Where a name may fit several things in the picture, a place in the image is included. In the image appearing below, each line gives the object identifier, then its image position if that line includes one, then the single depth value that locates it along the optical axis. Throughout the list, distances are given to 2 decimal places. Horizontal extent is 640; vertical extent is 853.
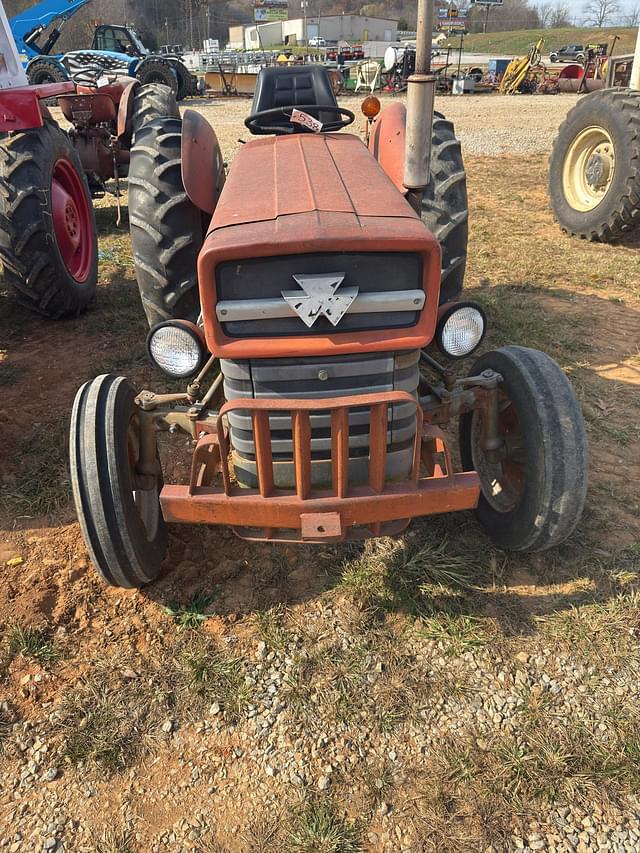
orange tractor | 2.03
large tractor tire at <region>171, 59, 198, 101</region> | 19.07
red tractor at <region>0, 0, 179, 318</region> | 4.26
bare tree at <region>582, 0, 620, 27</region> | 89.00
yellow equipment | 26.03
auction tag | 3.36
